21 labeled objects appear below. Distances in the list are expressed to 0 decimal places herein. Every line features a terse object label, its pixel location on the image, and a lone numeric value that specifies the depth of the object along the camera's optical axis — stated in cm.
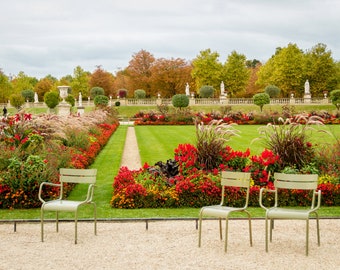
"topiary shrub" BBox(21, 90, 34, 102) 6938
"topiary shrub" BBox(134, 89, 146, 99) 6305
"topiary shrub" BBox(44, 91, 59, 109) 5288
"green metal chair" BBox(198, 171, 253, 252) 625
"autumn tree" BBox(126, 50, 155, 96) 7381
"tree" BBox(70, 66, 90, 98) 8019
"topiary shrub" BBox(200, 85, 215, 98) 6000
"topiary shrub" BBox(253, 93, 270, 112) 4856
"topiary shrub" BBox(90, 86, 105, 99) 6694
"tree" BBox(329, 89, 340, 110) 4584
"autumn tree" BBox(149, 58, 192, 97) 7038
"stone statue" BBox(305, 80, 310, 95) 5768
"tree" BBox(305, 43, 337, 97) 6175
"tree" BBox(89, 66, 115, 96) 7619
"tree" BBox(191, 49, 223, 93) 6694
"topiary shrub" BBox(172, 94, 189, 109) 5016
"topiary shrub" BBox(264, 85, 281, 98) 5784
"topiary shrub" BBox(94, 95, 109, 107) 4581
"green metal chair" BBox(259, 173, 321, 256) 613
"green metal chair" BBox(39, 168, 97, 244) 671
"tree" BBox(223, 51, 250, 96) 6725
